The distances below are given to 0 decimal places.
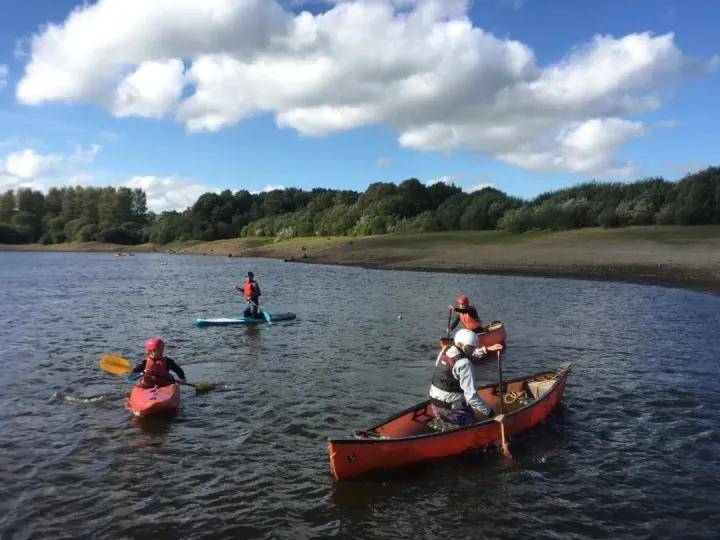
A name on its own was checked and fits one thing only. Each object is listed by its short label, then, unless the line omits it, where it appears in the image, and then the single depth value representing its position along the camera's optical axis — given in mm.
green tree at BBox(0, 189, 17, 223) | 160150
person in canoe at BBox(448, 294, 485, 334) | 18766
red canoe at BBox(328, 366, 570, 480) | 9609
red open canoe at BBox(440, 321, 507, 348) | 19953
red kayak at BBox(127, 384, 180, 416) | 12762
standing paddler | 26109
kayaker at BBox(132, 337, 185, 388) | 13469
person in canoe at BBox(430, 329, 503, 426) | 10570
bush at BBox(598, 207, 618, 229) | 55781
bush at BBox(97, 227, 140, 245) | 142000
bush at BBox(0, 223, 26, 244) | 147375
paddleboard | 25344
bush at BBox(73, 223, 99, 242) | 143125
